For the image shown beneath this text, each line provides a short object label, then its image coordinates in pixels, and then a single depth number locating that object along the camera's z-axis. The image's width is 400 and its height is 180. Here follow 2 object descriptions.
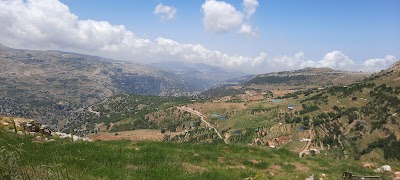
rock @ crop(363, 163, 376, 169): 23.52
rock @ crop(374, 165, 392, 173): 22.27
